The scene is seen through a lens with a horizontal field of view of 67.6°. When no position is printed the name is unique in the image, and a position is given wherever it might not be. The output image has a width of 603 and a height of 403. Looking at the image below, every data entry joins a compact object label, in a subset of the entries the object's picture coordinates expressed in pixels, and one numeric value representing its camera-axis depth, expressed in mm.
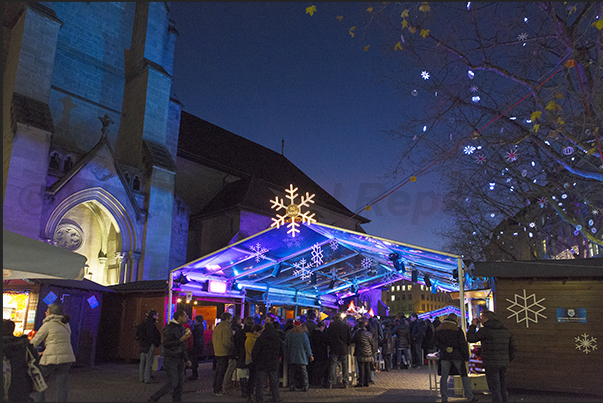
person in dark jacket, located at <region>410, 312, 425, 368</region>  14820
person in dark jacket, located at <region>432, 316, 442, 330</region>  15653
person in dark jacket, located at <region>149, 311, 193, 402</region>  7125
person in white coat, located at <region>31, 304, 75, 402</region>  6277
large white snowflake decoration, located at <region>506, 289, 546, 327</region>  9102
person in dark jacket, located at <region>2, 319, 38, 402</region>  5684
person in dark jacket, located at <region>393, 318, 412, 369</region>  14312
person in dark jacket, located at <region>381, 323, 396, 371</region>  13787
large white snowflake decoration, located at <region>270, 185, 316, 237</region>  10188
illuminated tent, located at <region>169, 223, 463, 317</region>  11227
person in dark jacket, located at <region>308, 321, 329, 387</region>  10500
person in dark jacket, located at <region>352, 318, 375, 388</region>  9914
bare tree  9391
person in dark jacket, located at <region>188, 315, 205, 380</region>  10992
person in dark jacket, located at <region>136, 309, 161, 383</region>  10227
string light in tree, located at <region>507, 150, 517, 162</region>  13500
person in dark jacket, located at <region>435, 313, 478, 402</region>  7758
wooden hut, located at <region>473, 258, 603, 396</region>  8703
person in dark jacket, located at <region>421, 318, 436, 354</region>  12873
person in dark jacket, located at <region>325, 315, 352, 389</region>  10156
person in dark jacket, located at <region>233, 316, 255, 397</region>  8727
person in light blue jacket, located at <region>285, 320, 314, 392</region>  9586
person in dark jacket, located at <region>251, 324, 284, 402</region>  7762
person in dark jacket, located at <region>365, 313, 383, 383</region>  11758
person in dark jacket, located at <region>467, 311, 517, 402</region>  7383
